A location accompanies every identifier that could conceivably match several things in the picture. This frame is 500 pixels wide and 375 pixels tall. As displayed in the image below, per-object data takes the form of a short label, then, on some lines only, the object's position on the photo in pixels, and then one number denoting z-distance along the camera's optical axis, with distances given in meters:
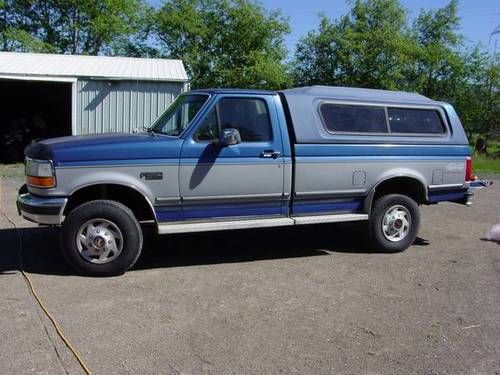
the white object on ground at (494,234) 8.36
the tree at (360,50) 30.67
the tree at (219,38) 30.23
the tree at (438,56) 32.91
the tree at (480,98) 32.44
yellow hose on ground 4.06
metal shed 16.88
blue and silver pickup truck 6.00
